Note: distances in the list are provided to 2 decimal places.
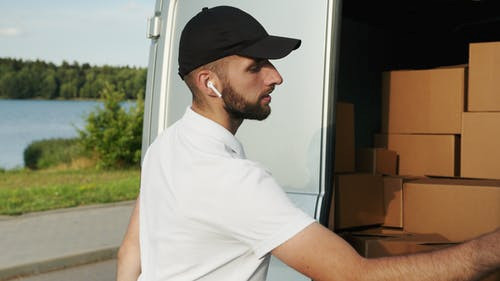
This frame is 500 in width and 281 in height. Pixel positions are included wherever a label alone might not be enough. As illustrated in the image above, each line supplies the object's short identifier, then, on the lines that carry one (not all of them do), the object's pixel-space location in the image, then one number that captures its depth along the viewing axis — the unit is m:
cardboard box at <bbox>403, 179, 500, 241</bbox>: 3.53
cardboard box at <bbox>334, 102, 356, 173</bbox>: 3.68
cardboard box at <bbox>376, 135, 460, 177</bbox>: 4.07
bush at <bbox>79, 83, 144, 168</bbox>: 14.71
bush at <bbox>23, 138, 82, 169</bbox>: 15.58
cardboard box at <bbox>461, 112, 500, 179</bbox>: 3.80
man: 1.51
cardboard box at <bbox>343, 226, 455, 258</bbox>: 3.39
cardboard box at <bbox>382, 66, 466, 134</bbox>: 4.05
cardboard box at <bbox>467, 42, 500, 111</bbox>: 3.88
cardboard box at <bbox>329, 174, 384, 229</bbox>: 3.42
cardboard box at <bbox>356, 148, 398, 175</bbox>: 3.90
